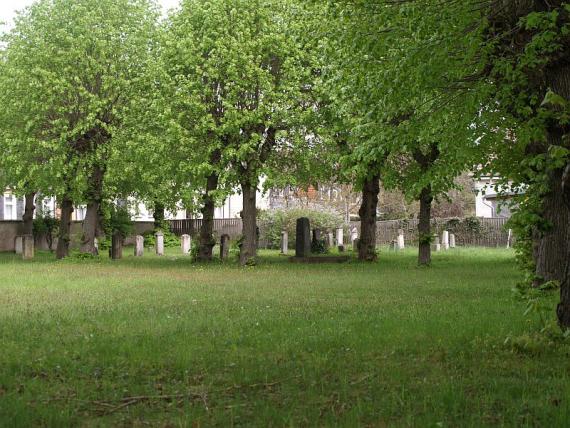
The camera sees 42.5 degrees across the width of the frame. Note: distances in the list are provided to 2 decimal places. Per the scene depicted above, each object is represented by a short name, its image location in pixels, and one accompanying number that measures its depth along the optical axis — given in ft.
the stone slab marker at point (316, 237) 117.80
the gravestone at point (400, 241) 138.41
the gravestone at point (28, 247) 105.29
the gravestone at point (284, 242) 125.70
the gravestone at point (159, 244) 127.13
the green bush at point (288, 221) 140.87
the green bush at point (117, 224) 131.64
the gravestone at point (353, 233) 142.61
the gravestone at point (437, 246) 134.49
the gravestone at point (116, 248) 109.29
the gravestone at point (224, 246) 101.25
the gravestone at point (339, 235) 133.80
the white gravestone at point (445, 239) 138.39
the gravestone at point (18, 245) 125.49
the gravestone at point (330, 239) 135.06
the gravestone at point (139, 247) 121.21
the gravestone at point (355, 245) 118.93
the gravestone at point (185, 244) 129.59
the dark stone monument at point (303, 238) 100.83
